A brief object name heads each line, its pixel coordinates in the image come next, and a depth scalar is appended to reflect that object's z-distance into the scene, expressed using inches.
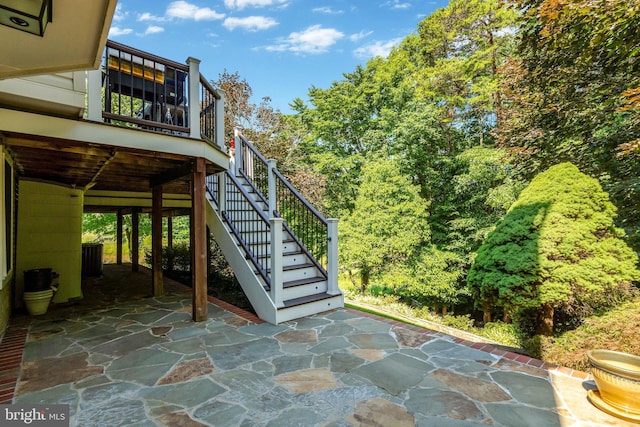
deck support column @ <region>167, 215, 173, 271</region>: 347.9
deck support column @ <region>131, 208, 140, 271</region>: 347.3
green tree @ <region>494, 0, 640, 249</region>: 213.6
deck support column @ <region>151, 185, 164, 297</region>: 221.9
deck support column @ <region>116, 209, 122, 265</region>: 411.2
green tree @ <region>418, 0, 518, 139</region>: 461.7
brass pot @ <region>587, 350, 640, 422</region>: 82.0
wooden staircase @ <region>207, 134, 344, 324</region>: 169.8
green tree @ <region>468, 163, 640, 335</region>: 216.1
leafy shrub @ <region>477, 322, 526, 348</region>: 289.9
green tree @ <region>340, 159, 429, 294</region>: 442.3
